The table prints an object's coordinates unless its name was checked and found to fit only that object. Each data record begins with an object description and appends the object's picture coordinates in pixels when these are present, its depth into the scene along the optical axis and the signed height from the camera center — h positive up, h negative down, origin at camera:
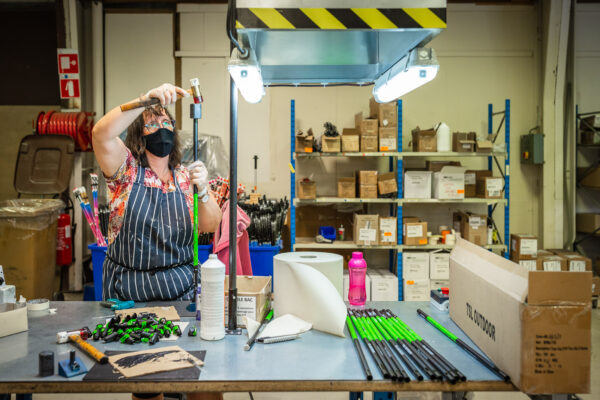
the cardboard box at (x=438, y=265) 4.00 -0.67
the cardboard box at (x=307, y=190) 4.04 +0.05
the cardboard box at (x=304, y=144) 3.93 +0.48
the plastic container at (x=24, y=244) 3.58 -0.42
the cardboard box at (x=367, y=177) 4.02 +0.16
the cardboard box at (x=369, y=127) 3.98 +0.64
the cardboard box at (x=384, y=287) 4.00 -0.88
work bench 1.11 -0.49
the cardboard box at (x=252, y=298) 1.50 -0.38
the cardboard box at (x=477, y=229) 4.07 -0.34
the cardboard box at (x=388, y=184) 3.95 +0.10
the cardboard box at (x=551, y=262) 4.08 -0.67
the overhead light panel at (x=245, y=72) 1.39 +0.43
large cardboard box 1.06 -0.36
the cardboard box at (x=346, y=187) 4.07 +0.07
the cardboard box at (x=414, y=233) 4.00 -0.37
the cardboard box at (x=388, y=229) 4.00 -0.33
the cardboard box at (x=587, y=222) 4.35 -0.30
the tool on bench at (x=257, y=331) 1.31 -0.46
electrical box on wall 4.43 +0.48
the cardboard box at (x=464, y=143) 4.03 +0.49
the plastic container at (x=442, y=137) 4.09 +0.56
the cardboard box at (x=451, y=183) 4.00 +0.11
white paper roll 1.49 -0.25
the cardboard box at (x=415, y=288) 4.04 -0.90
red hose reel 4.08 +0.67
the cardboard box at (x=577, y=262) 4.06 -0.66
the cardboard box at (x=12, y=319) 1.42 -0.42
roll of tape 1.65 -0.43
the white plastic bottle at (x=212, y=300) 1.32 -0.34
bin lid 4.05 +0.31
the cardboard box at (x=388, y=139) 4.01 +0.53
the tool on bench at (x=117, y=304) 1.69 -0.45
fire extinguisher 3.99 -0.42
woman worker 1.87 -0.08
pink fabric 2.96 -0.37
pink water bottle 1.74 -0.36
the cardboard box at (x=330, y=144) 3.95 +0.48
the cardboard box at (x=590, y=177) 4.35 +0.18
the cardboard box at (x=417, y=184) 4.03 +0.10
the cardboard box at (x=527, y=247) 4.12 -0.52
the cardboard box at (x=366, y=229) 3.98 -0.33
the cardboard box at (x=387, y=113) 3.97 +0.77
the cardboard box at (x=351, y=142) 3.98 +0.49
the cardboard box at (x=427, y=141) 4.02 +0.51
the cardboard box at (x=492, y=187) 4.07 +0.07
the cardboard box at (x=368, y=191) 4.04 +0.03
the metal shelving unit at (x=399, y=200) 3.99 -0.05
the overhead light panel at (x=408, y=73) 1.42 +0.44
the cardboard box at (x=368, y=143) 4.00 +0.49
